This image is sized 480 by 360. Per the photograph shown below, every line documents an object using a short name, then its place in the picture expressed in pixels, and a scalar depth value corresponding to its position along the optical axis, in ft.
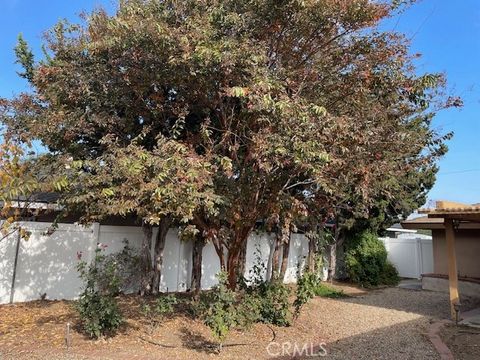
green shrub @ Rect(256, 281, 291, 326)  25.54
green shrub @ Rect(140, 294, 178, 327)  23.15
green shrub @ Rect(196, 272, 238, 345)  19.49
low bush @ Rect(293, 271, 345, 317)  25.18
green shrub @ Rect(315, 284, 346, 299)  43.58
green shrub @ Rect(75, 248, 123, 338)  21.01
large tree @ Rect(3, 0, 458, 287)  20.95
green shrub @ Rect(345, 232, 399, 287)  54.70
